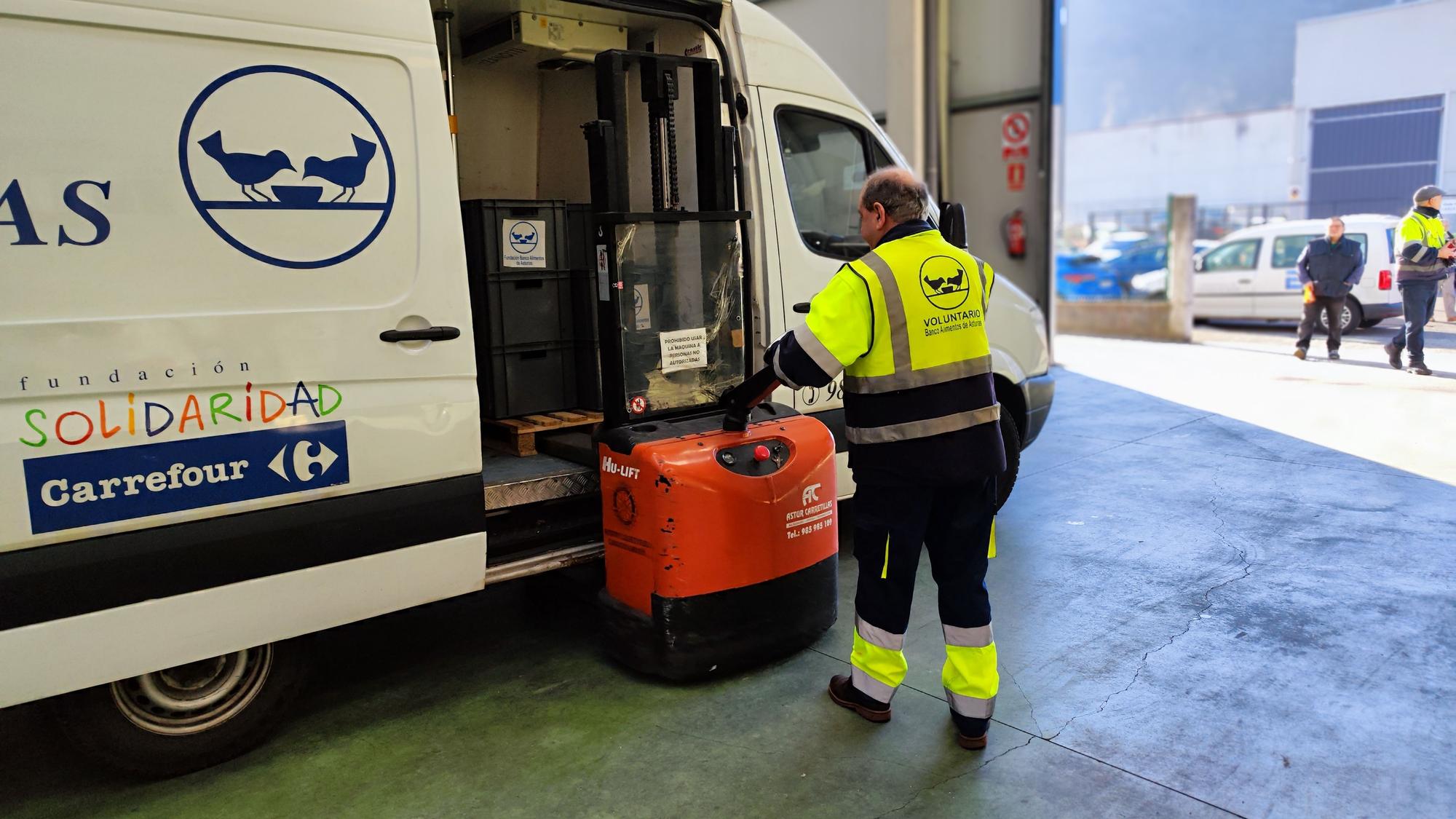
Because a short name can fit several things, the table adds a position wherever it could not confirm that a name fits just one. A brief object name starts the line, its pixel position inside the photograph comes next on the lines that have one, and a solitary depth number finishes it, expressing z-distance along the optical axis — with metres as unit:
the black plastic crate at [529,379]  4.30
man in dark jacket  10.50
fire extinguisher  10.91
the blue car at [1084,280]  15.04
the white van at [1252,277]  13.12
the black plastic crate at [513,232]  4.18
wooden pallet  4.02
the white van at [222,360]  2.50
